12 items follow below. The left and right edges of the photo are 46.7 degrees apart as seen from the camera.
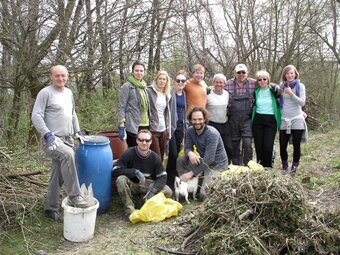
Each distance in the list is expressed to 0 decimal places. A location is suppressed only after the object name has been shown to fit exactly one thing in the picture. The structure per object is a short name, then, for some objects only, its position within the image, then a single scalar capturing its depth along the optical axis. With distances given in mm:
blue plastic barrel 4496
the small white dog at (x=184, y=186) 4953
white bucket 3945
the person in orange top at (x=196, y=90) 5598
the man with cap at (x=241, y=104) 5559
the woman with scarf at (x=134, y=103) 4953
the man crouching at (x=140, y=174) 4617
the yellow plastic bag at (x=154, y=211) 4353
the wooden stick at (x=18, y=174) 4618
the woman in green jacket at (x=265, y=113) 5483
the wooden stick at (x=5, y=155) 4703
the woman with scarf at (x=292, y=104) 5492
